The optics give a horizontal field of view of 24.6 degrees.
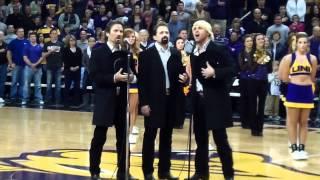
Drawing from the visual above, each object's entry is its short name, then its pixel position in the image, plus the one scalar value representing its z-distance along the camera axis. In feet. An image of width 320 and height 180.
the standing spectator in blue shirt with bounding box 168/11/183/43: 62.85
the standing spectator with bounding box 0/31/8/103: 64.54
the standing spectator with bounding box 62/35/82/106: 61.57
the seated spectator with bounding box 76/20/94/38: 66.20
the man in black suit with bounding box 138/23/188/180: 27.71
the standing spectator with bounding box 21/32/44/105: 63.77
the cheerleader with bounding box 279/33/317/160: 35.60
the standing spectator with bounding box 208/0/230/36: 66.49
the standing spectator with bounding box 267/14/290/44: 60.18
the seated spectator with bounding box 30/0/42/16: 75.36
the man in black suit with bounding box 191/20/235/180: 26.91
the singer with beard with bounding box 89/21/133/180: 27.20
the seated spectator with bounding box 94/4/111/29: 70.45
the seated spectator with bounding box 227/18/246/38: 60.79
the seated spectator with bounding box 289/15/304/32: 61.27
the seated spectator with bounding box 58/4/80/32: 70.95
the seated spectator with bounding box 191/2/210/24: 62.42
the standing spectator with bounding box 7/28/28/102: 64.64
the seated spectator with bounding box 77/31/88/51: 64.41
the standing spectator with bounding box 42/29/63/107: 62.95
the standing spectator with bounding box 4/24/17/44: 68.07
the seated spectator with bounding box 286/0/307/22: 65.05
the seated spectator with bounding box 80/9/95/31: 70.34
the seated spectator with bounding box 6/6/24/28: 72.13
